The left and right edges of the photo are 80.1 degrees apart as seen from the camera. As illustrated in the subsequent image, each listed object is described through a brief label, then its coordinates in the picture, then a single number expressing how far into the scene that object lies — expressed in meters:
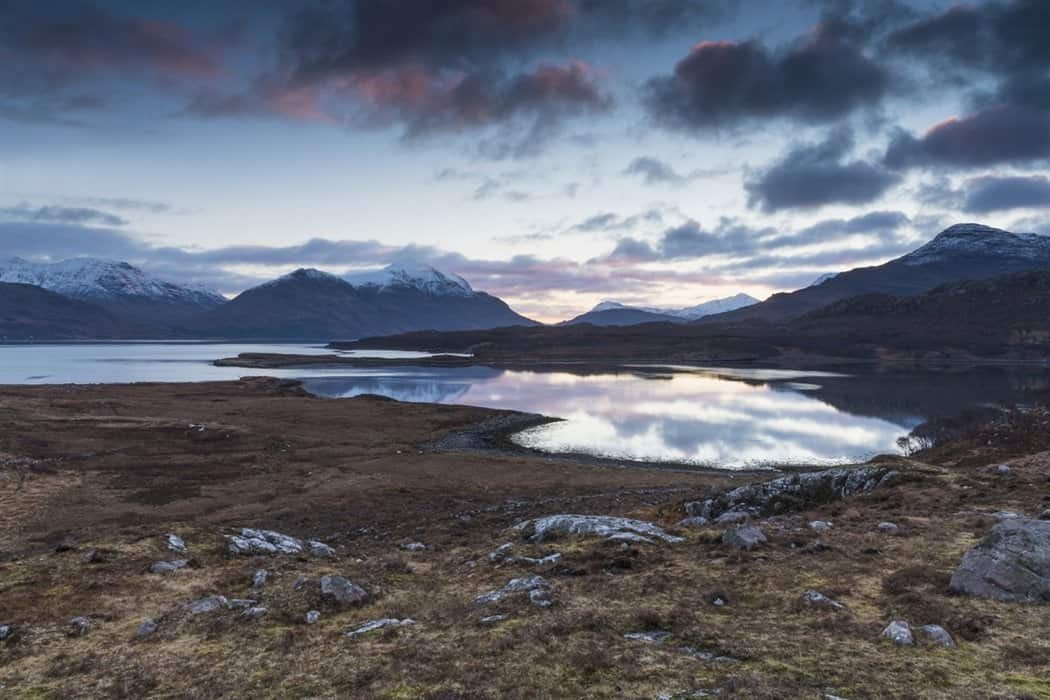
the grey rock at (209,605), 16.11
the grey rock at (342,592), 16.36
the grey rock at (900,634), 12.18
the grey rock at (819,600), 14.30
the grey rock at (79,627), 15.06
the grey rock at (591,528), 21.45
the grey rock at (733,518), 24.20
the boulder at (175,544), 22.26
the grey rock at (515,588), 16.02
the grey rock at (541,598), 15.18
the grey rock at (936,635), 12.10
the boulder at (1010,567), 14.23
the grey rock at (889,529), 20.59
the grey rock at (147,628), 14.87
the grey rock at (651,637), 12.79
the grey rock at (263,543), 22.97
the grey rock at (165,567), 19.97
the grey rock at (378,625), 14.22
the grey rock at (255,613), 15.42
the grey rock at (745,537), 19.19
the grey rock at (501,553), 20.45
